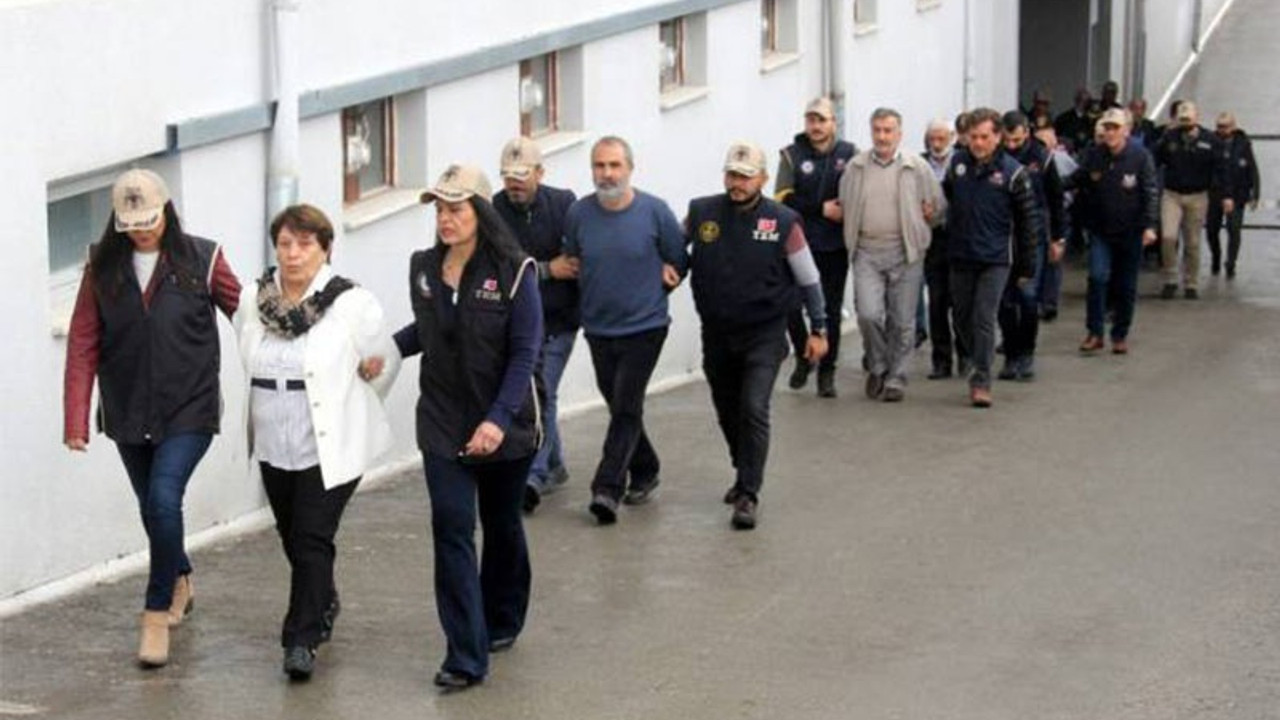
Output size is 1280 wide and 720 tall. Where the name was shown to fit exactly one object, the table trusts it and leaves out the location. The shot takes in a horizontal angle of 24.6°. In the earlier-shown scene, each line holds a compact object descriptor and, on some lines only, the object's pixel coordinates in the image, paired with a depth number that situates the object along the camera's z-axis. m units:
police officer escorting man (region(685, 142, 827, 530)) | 12.65
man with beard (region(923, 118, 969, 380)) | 17.78
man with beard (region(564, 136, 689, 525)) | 12.54
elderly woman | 9.73
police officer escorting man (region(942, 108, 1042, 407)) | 16.70
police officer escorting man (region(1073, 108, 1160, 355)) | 19.23
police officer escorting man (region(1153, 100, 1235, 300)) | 24.64
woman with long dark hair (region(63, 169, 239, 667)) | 9.91
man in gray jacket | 16.53
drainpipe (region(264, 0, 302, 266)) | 12.77
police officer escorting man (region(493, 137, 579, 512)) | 12.67
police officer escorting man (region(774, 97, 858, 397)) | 16.75
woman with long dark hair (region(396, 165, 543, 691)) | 9.67
